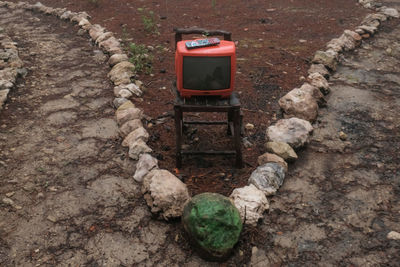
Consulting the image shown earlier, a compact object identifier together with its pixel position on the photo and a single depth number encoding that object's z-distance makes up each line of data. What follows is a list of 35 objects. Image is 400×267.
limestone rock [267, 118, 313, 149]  3.67
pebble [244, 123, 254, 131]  4.04
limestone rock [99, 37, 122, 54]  5.88
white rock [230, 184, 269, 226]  2.83
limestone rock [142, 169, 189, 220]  2.87
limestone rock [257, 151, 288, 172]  3.40
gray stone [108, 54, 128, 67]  5.50
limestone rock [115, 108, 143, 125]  4.11
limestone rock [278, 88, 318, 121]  4.14
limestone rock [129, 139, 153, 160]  3.56
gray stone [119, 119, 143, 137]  3.91
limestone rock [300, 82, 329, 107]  4.44
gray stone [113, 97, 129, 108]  4.47
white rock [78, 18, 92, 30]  7.08
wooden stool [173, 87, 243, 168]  3.11
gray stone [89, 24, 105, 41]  6.57
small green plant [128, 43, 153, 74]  5.30
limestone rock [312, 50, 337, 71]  5.36
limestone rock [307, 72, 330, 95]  4.74
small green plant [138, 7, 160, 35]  6.64
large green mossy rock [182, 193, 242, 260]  2.52
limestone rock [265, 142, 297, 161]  3.49
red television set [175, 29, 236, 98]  2.94
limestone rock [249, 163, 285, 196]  3.15
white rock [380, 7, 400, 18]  7.73
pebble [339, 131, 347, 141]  3.91
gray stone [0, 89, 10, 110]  4.48
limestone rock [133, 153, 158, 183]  3.33
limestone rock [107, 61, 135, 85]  4.95
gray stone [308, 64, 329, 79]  5.12
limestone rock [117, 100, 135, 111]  4.32
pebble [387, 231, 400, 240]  2.75
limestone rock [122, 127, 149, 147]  3.72
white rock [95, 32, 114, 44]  6.34
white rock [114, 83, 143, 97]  4.68
